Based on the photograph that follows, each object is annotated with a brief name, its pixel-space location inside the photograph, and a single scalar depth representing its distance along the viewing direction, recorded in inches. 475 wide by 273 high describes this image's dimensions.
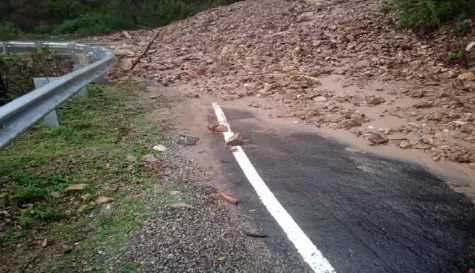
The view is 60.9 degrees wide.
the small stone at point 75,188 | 149.9
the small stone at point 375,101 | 283.9
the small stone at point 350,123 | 242.6
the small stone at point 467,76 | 300.4
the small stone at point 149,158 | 182.1
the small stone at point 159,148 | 197.9
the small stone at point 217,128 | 235.3
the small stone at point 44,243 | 116.6
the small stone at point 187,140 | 212.7
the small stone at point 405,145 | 205.9
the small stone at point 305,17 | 584.1
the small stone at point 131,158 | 182.4
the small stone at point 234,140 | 211.2
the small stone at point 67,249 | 112.7
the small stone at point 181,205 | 138.1
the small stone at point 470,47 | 337.1
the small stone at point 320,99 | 305.3
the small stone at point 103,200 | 142.2
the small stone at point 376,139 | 212.5
